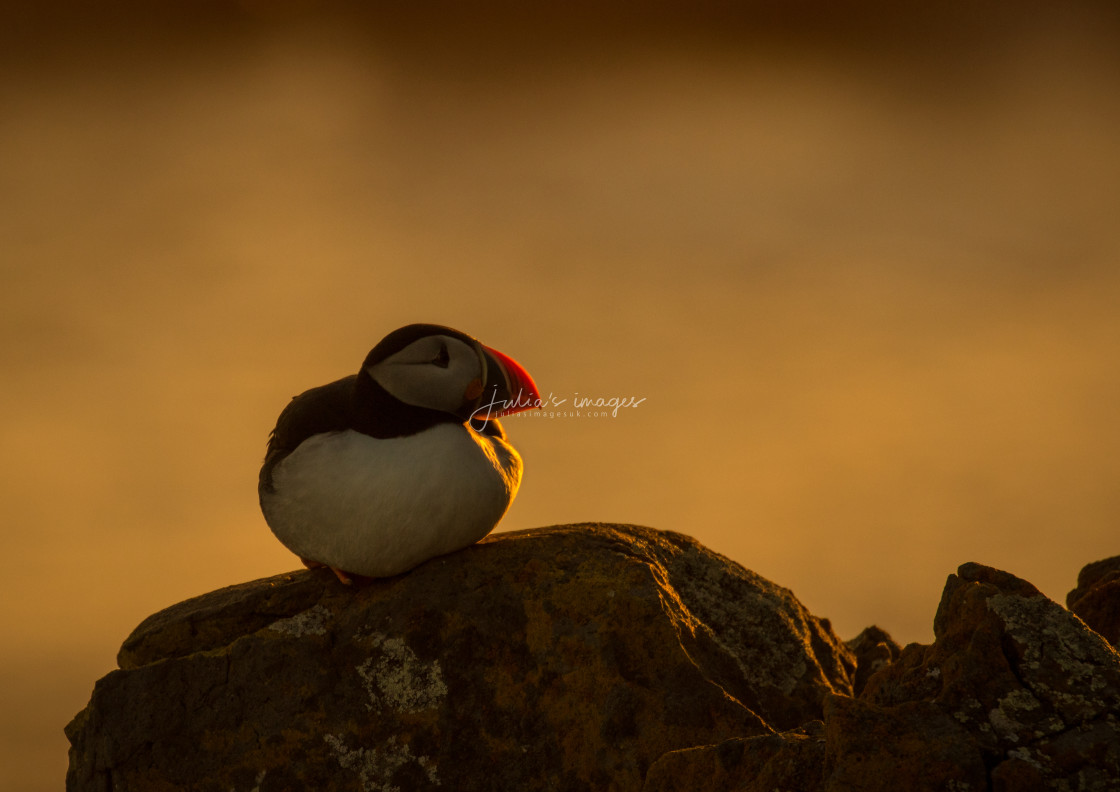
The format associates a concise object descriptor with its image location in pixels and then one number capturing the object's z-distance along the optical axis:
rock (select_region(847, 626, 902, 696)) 12.90
